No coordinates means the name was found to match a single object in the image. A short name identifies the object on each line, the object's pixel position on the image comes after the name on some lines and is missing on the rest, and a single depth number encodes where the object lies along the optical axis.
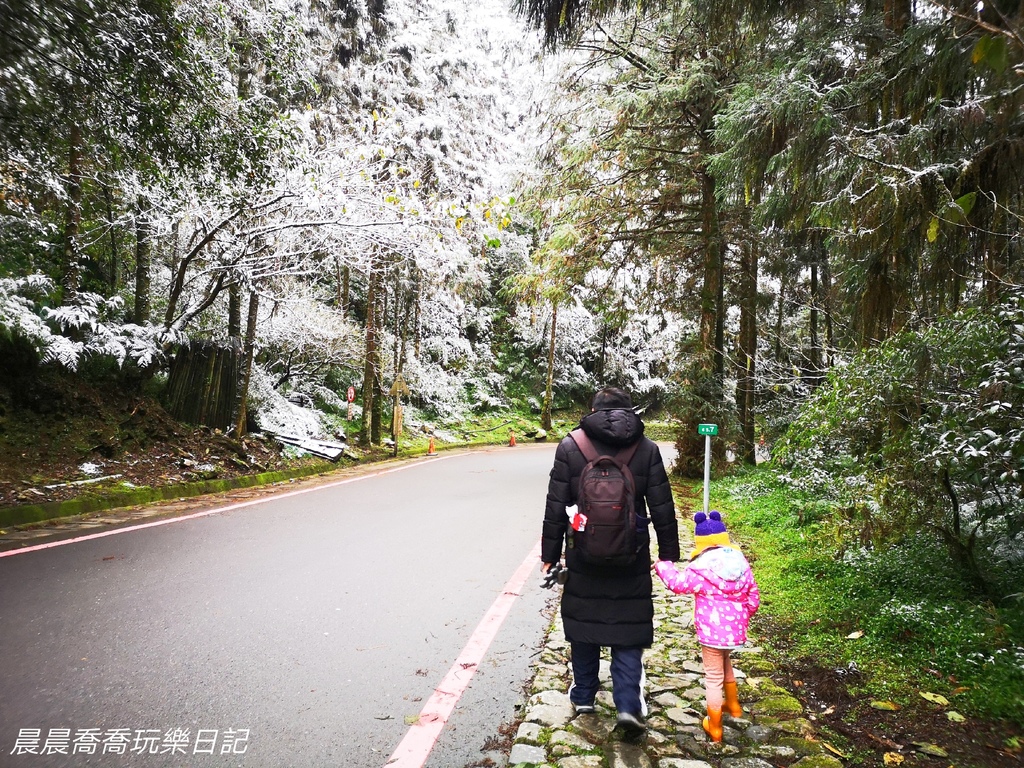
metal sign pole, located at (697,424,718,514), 7.11
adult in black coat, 3.19
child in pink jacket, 3.19
